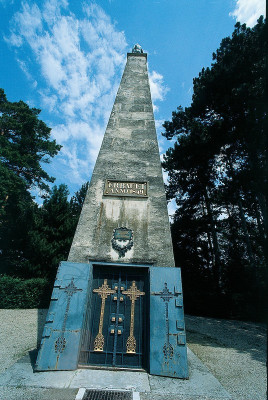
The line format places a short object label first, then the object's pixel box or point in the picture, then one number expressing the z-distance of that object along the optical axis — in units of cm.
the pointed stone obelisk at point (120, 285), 471
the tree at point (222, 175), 1167
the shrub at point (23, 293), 1159
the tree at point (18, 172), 1708
